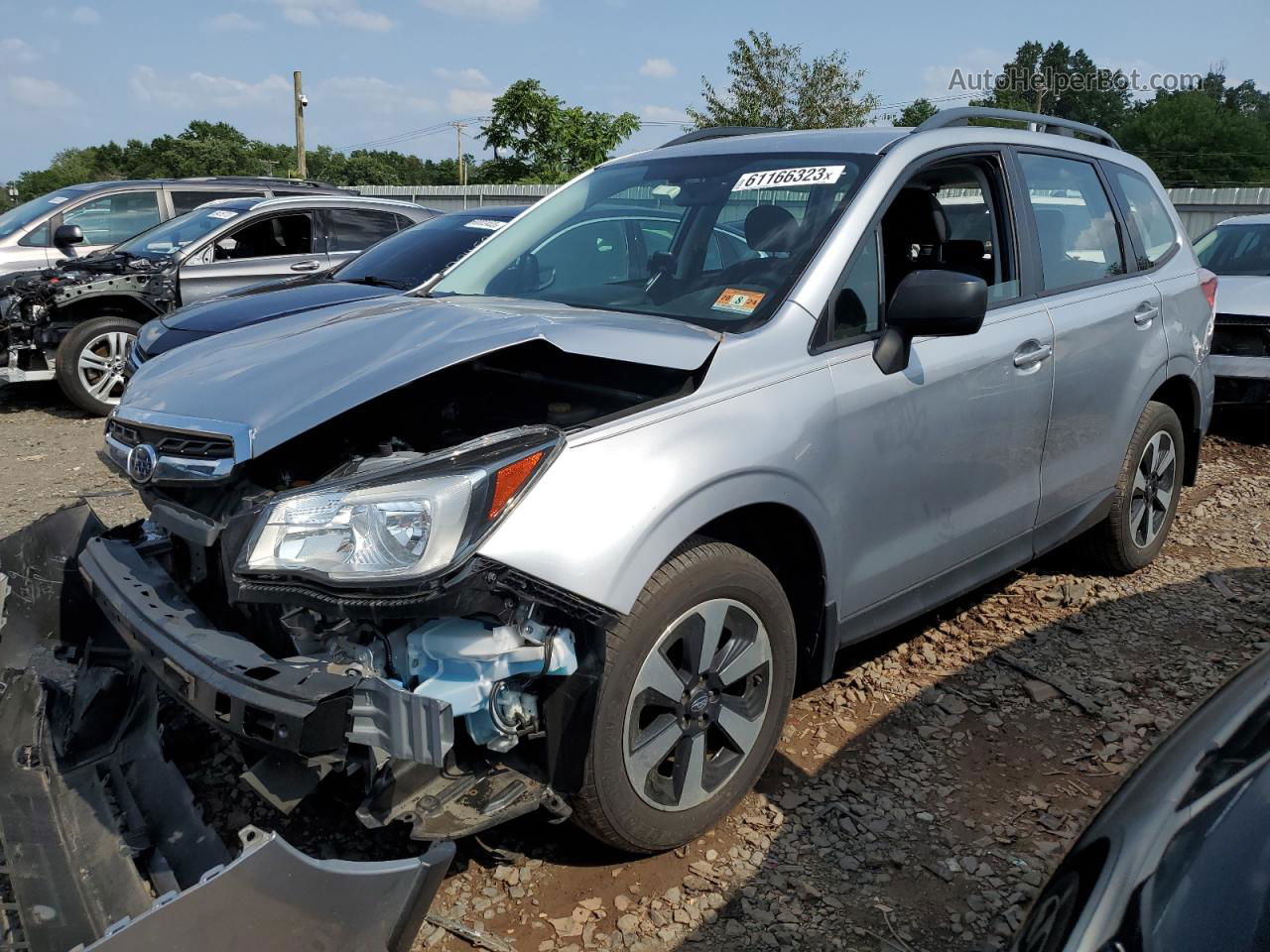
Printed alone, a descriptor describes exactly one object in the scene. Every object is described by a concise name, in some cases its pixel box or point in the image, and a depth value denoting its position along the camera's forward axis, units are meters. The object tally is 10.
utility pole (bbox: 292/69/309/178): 31.98
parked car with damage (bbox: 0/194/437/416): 8.13
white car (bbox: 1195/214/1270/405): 7.28
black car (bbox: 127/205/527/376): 6.18
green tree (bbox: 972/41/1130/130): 44.97
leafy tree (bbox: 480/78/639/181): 26.94
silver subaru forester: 2.17
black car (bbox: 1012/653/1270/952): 1.29
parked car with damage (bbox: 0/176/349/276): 9.73
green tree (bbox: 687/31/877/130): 26.95
